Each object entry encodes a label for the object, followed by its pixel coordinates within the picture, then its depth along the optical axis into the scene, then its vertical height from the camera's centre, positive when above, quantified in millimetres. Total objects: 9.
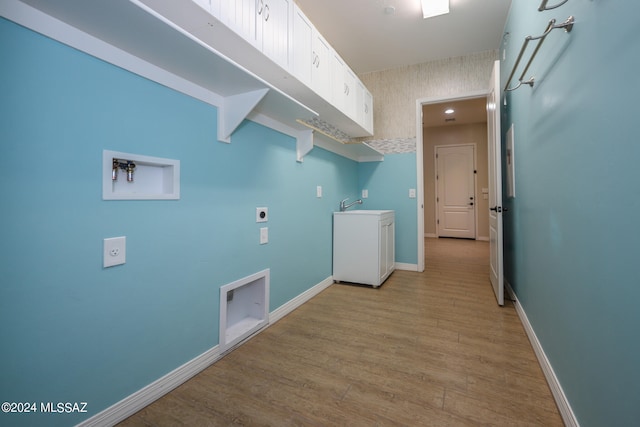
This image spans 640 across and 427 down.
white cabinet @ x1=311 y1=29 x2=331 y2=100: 2139 +1269
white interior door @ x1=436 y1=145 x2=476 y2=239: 6555 +711
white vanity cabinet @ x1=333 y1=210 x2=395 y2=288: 2949 -299
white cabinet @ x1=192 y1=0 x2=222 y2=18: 1159 +957
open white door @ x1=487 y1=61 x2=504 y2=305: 2404 +328
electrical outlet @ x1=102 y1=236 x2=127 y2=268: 1109 -127
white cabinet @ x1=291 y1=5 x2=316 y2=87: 1879 +1255
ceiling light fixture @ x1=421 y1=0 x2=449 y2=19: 2492 +2002
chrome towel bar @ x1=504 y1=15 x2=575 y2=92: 1111 +819
